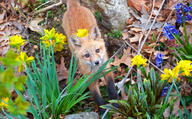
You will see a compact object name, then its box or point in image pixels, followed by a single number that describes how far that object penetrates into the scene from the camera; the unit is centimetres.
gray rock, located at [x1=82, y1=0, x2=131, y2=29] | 448
